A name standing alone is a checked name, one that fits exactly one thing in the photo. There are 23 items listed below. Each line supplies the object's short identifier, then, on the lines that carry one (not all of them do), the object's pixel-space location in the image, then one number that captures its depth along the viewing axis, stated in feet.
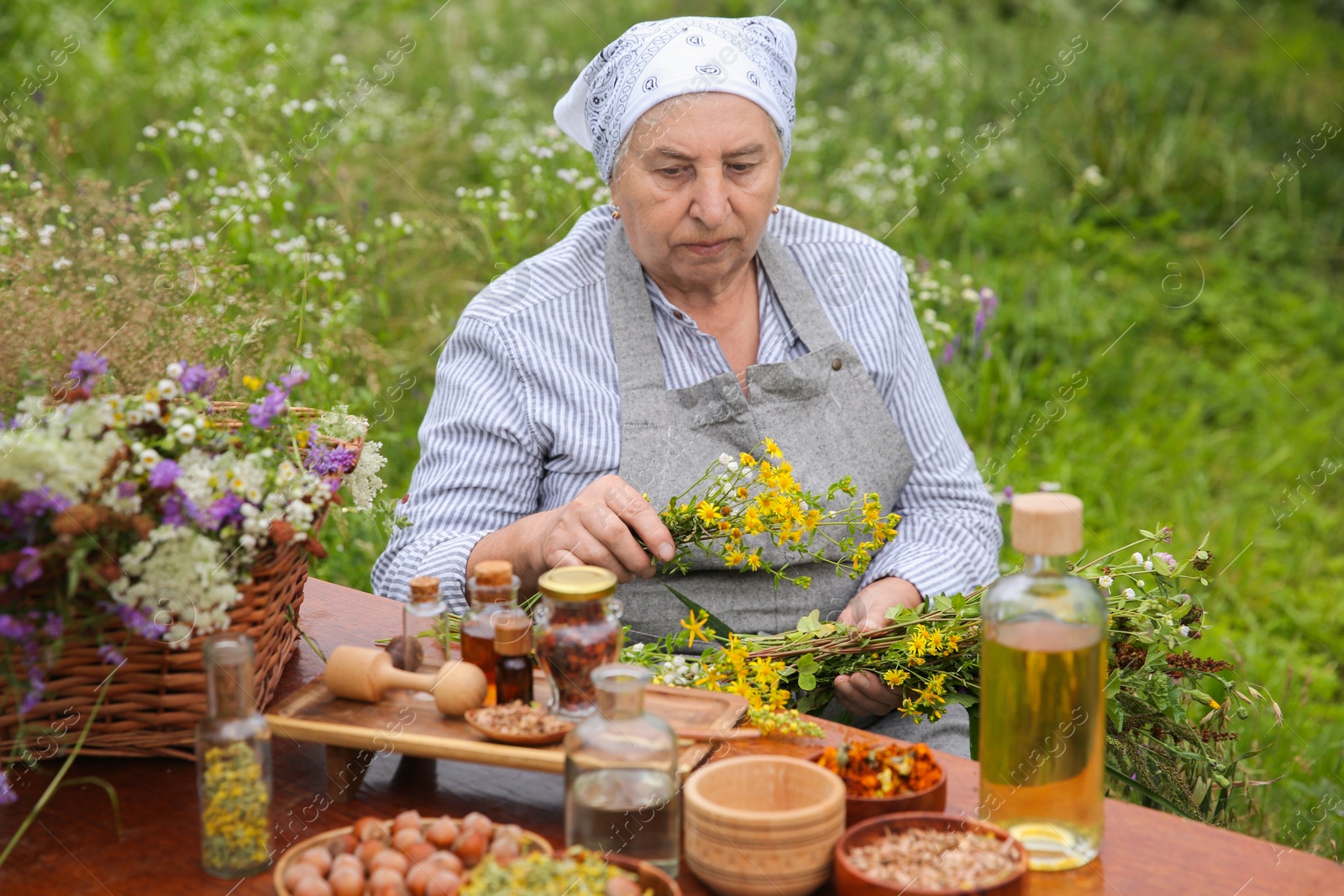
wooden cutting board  4.66
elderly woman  7.21
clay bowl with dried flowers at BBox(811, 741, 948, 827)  4.43
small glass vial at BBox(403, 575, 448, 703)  5.06
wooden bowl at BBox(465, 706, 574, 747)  4.69
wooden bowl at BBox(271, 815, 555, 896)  4.00
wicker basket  4.75
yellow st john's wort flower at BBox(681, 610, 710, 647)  5.83
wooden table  4.36
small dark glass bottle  4.95
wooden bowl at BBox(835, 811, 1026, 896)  3.91
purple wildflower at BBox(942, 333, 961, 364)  12.89
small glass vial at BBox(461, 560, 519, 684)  4.99
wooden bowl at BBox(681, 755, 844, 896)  4.06
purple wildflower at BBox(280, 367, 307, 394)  4.82
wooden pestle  4.91
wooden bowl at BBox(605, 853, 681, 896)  3.93
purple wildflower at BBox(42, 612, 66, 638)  4.32
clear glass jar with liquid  4.14
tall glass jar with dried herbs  4.25
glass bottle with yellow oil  4.25
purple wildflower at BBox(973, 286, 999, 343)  13.10
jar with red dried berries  4.62
